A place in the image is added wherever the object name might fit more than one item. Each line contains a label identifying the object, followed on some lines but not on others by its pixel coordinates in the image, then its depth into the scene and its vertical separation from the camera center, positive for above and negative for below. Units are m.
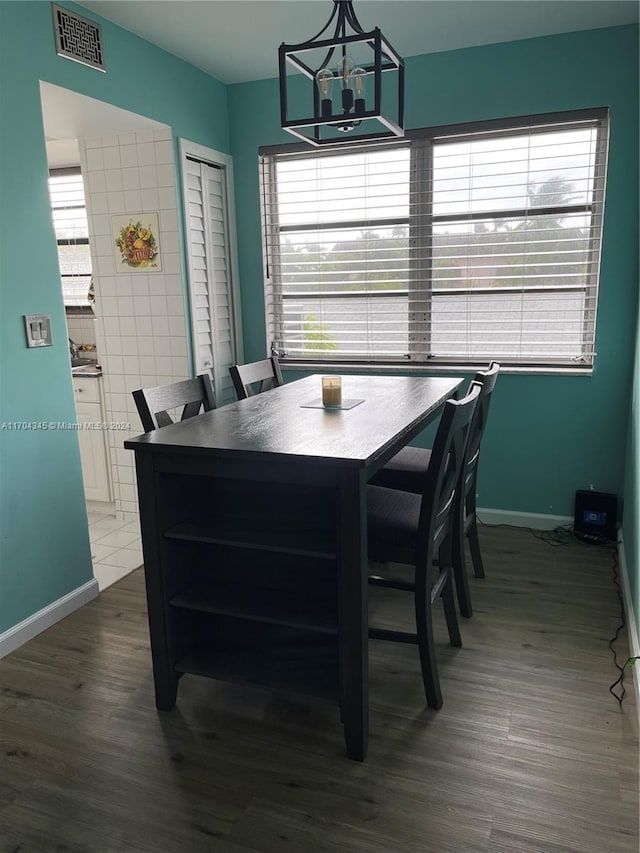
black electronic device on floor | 3.37 -1.21
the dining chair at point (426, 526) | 1.94 -0.76
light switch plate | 2.50 -0.11
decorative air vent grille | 2.60 +1.09
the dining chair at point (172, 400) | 2.28 -0.39
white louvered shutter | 3.65 +0.13
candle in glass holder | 2.49 -0.38
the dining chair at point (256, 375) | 3.06 -0.40
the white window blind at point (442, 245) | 3.35 +0.25
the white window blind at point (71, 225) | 4.47 +0.52
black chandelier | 1.89 +0.65
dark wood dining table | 1.79 -0.72
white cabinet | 3.91 -0.86
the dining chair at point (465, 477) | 2.48 -0.80
